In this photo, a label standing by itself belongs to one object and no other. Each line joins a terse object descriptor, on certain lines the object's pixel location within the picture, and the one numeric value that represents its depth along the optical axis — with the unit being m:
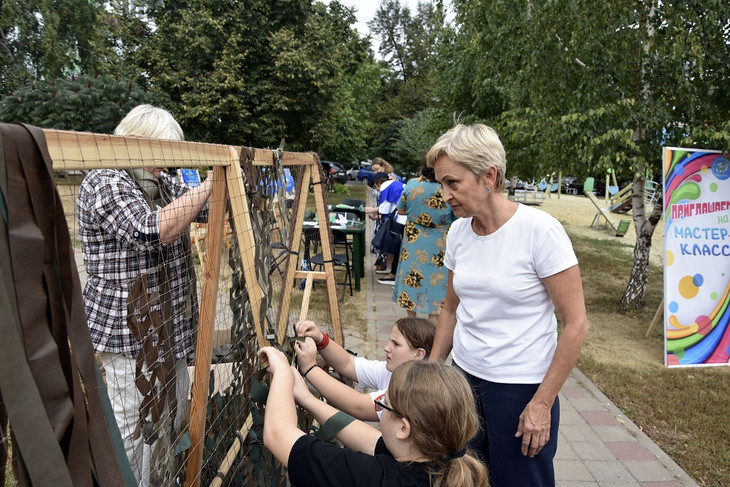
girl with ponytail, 1.30
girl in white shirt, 1.84
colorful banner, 4.37
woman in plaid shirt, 1.56
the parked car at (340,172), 31.23
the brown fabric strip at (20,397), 0.68
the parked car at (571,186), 29.59
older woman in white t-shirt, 1.70
